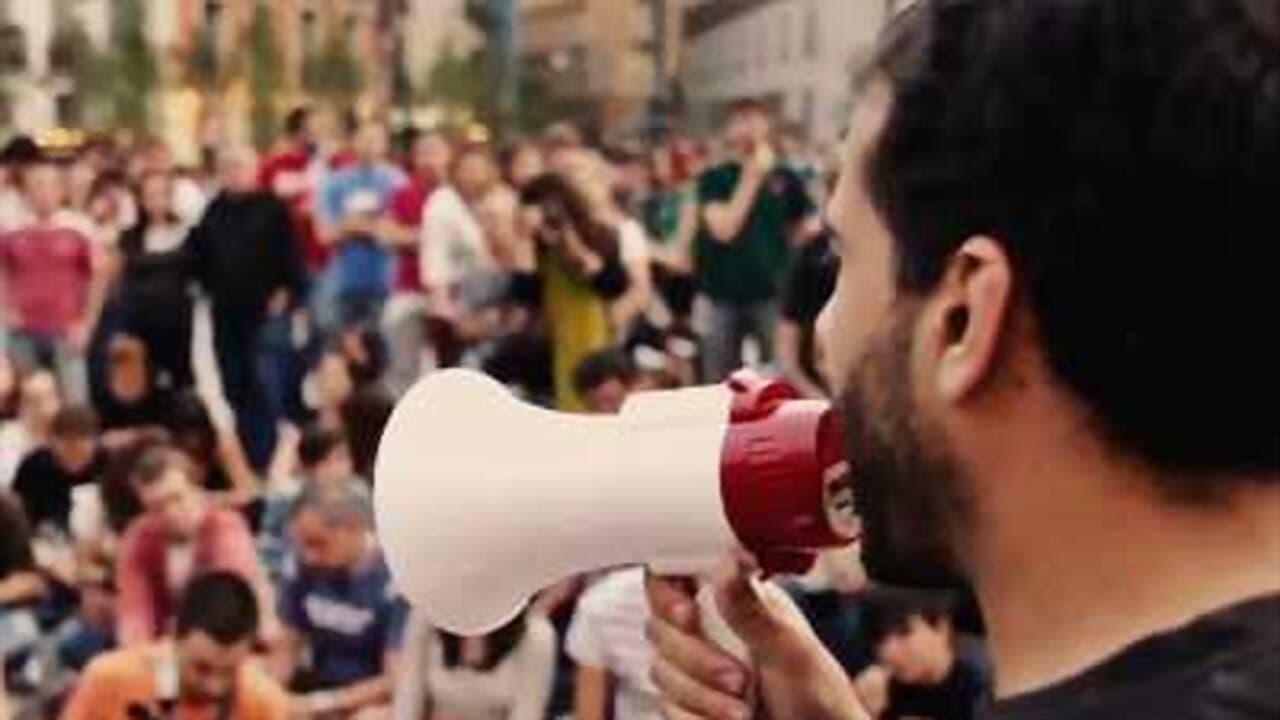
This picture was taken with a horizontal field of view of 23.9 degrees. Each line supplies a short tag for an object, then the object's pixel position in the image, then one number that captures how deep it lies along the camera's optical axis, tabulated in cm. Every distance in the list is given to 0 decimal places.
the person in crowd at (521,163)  1459
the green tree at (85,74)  3366
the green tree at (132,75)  3303
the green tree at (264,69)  3634
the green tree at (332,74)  3847
